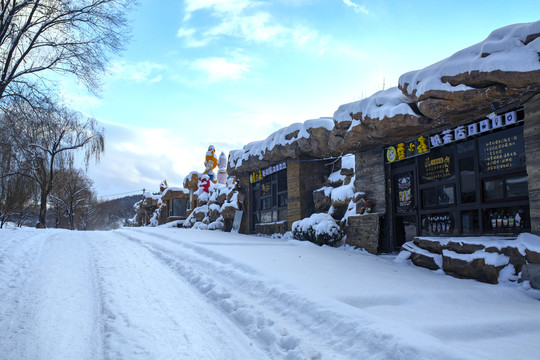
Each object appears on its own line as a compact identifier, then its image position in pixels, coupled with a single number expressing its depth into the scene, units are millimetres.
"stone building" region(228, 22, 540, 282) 5824
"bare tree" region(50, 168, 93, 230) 32906
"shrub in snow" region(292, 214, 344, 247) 9695
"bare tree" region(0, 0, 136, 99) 8984
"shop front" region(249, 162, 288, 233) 13906
